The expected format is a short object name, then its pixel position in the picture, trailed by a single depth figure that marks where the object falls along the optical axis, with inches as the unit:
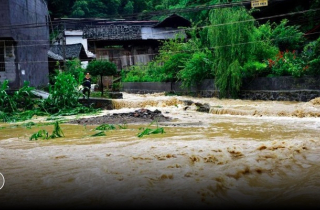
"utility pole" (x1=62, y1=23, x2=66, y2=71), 985.6
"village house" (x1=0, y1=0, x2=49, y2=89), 720.3
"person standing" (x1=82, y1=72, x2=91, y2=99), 643.5
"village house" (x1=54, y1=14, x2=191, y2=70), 1225.4
